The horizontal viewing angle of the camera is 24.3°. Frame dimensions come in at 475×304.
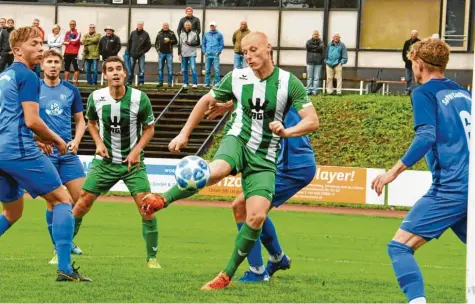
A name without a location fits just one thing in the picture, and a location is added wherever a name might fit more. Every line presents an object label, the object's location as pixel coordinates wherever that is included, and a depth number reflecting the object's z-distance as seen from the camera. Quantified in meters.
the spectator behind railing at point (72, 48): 35.59
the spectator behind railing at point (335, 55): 35.47
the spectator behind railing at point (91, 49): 36.03
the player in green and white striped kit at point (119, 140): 12.42
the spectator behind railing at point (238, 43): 34.16
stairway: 32.62
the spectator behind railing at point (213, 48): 34.98
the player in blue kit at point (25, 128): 9.72
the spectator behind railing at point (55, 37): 34.03
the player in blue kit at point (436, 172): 8.48
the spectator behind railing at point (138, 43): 35.50
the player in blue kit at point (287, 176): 11.41
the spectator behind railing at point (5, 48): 34.66
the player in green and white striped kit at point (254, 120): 10.02
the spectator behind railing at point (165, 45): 35.06
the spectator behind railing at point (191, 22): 34.74
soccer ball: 9.36
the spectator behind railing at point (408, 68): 32.91
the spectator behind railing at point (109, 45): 34.81
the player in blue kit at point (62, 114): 13.30
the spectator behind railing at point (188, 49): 34.66
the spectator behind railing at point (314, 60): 34.94
